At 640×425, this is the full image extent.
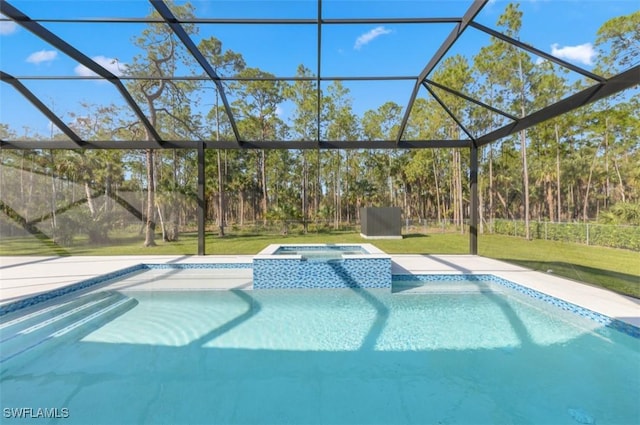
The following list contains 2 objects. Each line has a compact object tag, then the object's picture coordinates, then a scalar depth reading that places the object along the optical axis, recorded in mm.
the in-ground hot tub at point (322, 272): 6023
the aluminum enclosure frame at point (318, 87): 4266
